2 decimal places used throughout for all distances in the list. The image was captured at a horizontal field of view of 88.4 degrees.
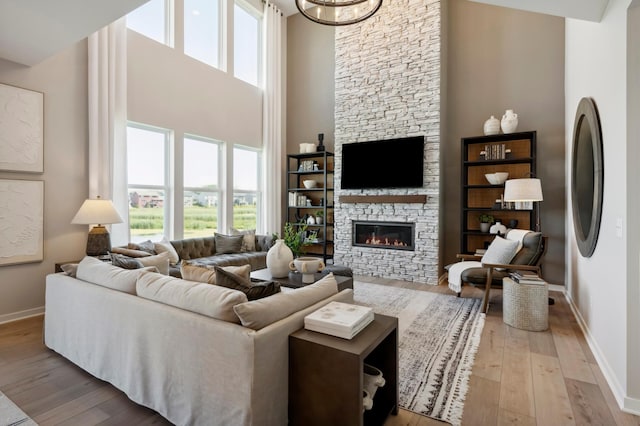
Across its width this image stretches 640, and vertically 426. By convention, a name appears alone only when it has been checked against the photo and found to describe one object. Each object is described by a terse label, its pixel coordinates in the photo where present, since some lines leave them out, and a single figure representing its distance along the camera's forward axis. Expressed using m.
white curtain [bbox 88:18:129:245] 4.08
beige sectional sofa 1.50
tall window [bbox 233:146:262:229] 6.40
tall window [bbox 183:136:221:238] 5.50
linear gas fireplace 5.50
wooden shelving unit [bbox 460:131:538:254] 4.91
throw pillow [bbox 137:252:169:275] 2.94
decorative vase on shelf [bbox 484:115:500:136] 4.99
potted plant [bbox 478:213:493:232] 5.08
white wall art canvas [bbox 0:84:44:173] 3.42
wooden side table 1.44
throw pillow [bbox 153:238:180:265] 4.25
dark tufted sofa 4.75
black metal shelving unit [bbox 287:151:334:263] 6.54
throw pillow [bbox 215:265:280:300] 1.93
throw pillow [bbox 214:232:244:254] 5.30
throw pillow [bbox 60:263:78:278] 2.62
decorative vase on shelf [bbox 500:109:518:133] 4.83
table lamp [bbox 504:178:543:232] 4.09
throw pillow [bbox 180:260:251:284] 2.09
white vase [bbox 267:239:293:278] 3.62
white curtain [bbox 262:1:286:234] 6.79
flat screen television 5.32
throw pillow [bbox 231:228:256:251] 5.59
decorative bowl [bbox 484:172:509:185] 4.94
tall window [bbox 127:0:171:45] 4.68
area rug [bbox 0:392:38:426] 1.84
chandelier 2.98
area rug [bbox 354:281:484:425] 2.09
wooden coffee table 3.33
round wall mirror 2.59
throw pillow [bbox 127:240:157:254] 4.01
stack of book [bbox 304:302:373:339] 1.59
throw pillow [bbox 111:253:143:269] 2.63
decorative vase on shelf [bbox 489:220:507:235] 4.84
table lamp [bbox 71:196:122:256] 3.64
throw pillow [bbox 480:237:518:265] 3.81
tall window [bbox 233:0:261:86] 6.33
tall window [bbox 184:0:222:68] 5.43
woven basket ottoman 3.24
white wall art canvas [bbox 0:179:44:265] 3.45
